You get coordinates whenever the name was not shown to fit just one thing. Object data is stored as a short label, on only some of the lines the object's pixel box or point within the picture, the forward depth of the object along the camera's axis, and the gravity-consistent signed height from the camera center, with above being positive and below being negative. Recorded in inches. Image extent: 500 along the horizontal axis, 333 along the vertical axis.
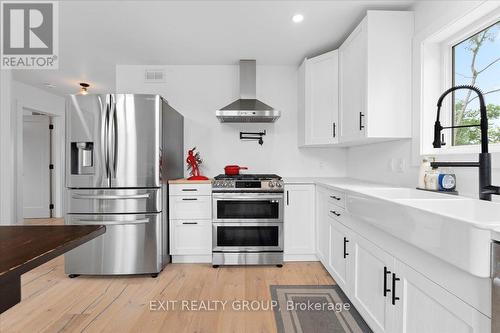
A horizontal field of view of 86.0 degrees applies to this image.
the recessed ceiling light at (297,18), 95.9 +53.2
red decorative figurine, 131.1 +1.2
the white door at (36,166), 209.0 -1.3
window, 66.8 +23.2
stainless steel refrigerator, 103.4 -4.9
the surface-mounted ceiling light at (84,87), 177.9 +53.4
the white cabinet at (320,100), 119.0 +29.7
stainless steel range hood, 123.6 +27.3
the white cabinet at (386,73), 88.8 +30.6
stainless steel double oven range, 115.9 -24.9
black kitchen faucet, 51.4 +0.2
